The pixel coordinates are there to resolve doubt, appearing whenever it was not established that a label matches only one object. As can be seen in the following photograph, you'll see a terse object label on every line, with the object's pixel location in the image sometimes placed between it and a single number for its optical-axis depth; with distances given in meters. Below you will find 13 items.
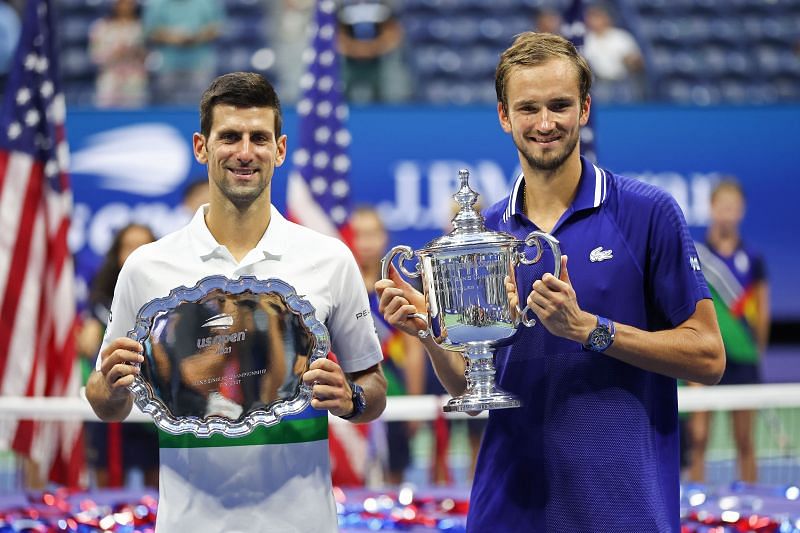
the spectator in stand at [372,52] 20.73
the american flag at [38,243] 12.84
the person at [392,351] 13.73
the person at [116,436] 13.06
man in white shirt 5.32
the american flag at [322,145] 14.80
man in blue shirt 5.27
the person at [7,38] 20.95
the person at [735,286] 14.75
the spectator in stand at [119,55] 20.22
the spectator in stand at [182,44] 20.47
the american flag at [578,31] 12.53
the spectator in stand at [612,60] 21.61
